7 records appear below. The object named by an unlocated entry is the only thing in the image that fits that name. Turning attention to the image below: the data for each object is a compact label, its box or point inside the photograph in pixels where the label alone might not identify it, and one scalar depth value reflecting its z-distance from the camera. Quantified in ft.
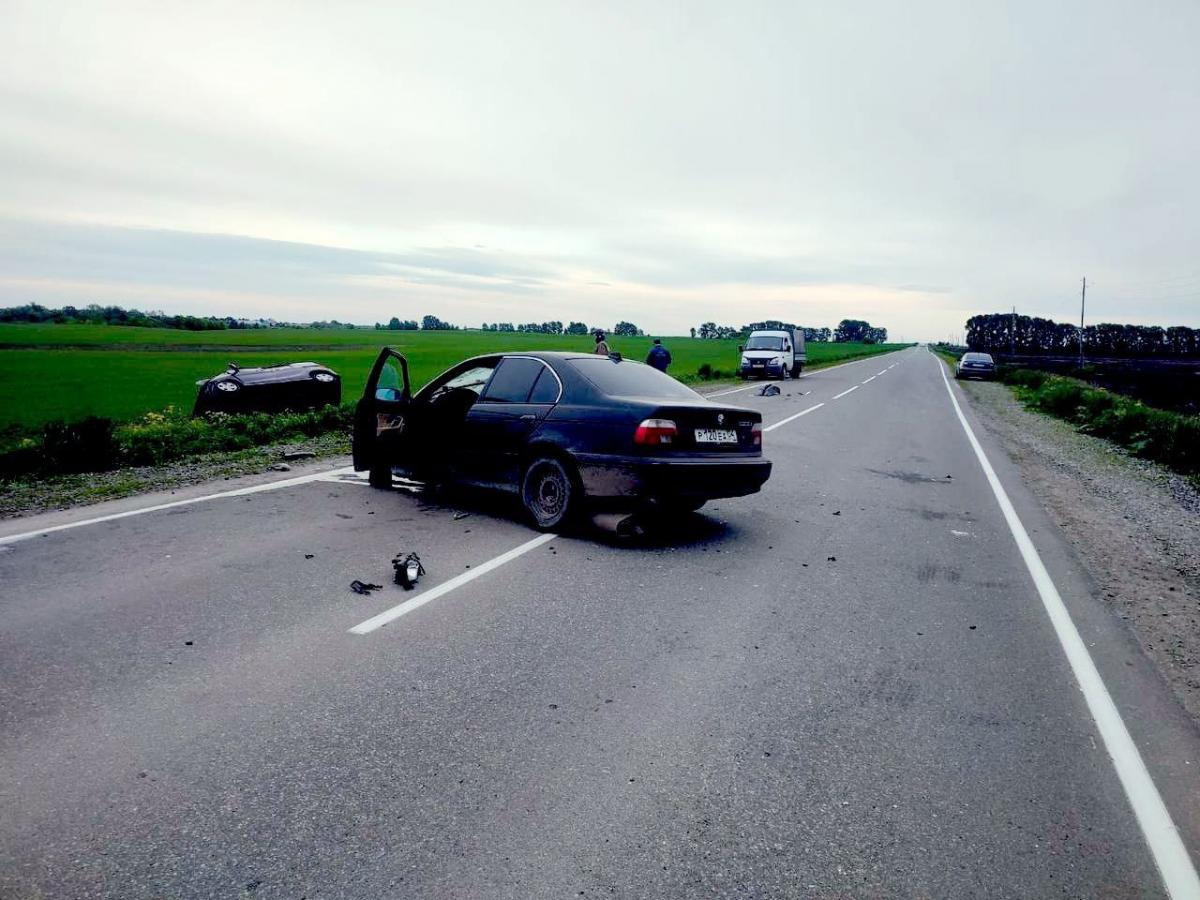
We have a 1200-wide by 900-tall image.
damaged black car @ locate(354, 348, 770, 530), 21.54
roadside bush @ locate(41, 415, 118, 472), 32.50
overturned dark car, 51.21
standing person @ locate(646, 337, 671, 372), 72.74
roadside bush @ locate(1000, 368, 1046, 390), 120.37
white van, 115.96
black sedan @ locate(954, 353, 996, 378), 154.10
